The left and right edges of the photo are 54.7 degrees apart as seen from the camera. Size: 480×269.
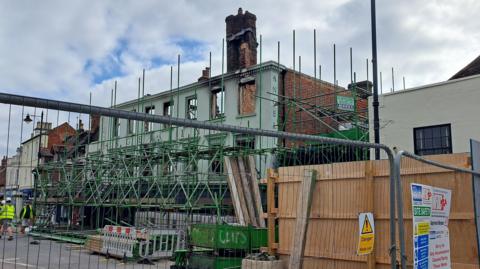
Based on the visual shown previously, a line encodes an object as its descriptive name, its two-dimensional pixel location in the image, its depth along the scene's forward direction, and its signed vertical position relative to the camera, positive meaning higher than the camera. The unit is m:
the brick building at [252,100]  21.97 +4.90
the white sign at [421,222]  5.07 -0.30
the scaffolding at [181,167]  18.06 +1.08
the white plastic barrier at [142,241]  15.02 -1.64
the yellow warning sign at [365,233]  5.59 -0.47
